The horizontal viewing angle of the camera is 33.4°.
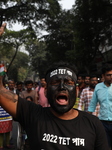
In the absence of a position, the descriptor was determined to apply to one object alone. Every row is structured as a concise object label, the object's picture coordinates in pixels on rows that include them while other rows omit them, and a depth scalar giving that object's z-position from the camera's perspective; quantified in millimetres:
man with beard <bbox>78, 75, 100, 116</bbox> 4206
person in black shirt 1265
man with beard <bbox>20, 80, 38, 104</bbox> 4904
